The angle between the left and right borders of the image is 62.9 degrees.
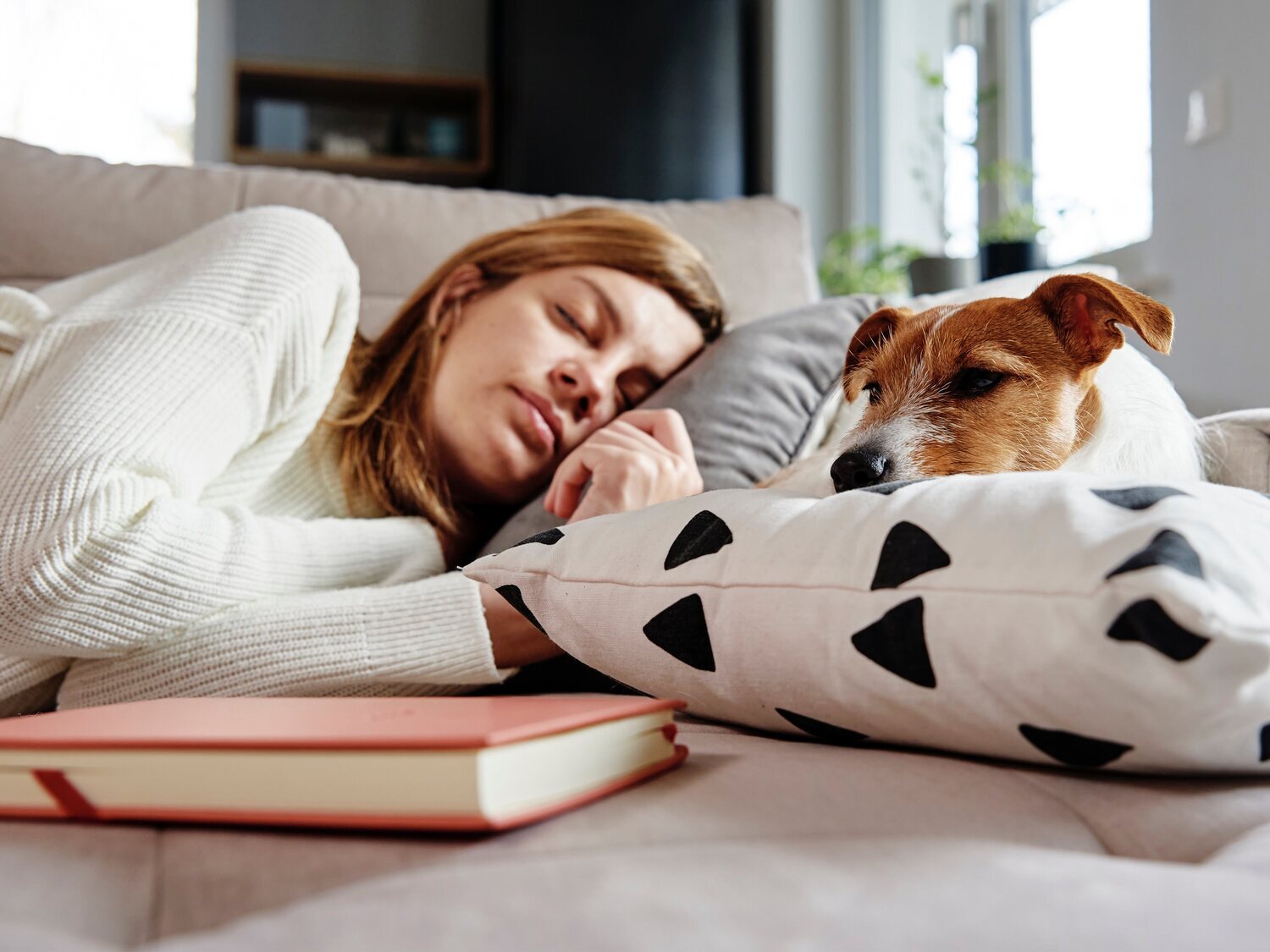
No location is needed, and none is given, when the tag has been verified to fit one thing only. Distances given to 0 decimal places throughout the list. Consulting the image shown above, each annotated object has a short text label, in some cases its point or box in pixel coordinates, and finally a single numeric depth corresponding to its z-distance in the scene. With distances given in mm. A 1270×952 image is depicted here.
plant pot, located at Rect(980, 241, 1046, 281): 2205
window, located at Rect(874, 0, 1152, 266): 2479
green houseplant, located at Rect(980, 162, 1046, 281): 2209
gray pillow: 1226
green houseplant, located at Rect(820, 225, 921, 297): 2811
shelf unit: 4336
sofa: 344
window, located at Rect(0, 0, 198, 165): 4391
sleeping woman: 891
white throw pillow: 460
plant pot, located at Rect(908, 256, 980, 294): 2320
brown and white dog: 842
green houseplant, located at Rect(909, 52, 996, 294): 2324
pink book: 415
